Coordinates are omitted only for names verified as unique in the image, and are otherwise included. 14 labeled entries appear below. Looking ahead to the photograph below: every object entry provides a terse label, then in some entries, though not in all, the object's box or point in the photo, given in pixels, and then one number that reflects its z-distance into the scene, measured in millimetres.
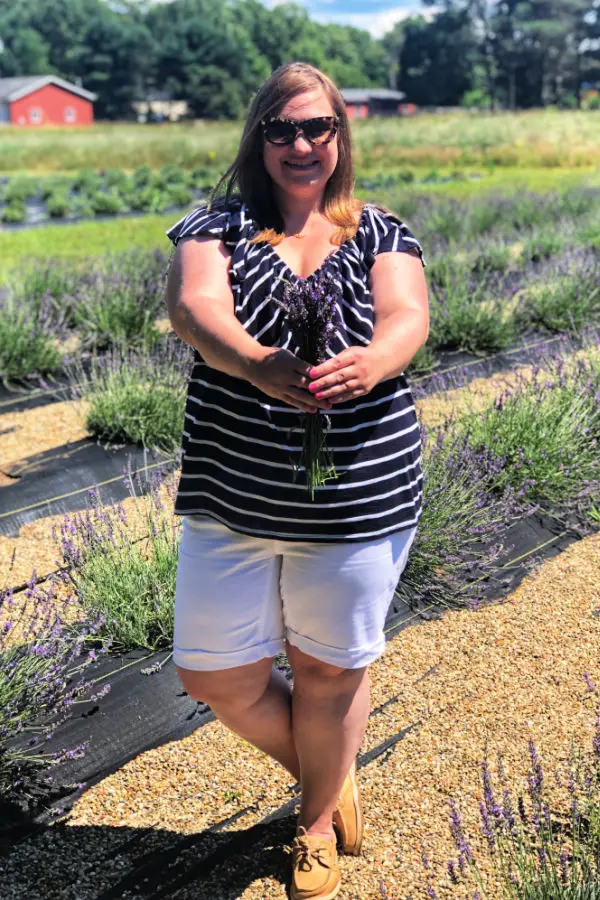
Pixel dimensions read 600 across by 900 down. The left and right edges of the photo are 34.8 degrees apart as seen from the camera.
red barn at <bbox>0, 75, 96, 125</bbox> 70312
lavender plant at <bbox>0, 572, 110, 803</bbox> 2373
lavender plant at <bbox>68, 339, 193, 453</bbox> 4773
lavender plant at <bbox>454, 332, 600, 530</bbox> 3975
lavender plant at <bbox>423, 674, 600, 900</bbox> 1760
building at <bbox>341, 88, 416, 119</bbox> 92562
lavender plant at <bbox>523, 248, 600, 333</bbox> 6781
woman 1812
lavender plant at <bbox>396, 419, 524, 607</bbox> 3383
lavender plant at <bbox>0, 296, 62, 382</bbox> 5859
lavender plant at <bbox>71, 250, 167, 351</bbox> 6395
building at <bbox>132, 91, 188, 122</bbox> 75688
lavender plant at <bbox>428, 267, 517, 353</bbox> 6395
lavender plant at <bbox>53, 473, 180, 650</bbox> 2922
